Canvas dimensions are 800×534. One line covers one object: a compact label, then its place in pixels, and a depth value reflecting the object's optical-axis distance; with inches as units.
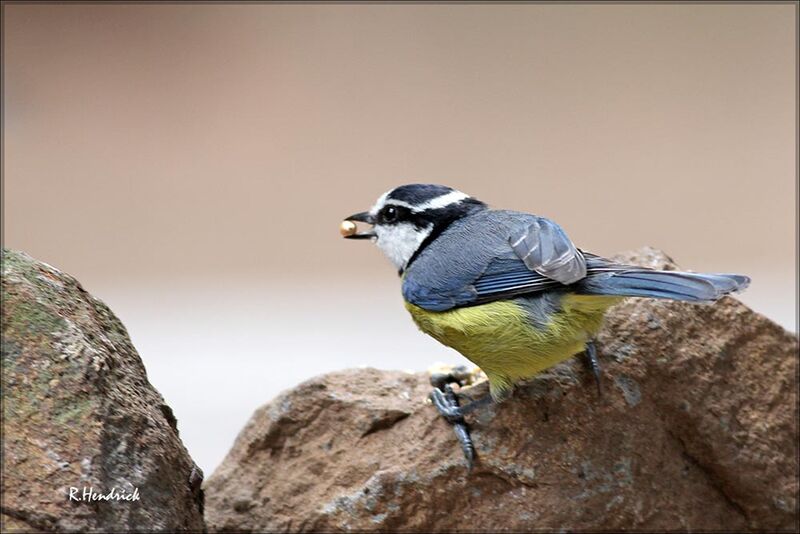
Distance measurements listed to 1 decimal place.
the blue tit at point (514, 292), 187.6
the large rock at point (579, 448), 206.1
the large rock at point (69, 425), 149.1
